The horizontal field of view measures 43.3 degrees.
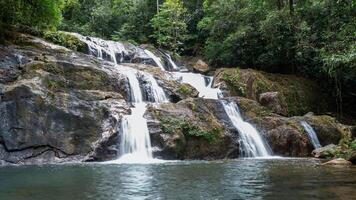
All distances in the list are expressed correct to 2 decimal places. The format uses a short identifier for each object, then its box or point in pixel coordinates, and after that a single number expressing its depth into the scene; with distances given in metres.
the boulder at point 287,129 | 18.81
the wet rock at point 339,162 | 13.69
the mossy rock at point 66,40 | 23.52
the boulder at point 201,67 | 30.00
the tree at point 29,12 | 21.11
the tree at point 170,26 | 34.84
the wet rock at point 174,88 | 21.41
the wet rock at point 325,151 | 17.08
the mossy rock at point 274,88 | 24.92
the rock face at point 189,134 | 16.97
